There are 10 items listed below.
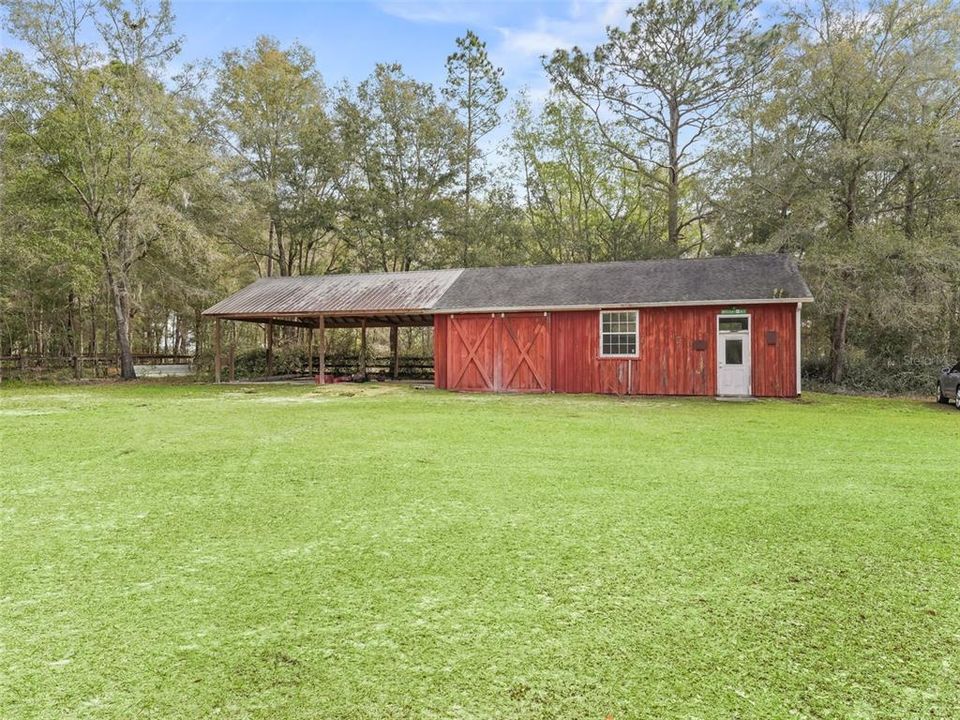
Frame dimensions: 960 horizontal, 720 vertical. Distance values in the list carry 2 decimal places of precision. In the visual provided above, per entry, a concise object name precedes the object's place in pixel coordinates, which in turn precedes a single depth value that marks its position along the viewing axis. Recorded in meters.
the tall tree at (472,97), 25.89
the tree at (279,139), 25.62
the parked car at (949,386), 12.02
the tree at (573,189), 25.55
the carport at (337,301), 16.77
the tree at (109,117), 17.98
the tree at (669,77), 21.00
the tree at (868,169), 14.73
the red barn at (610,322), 13.68
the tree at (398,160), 25.89
